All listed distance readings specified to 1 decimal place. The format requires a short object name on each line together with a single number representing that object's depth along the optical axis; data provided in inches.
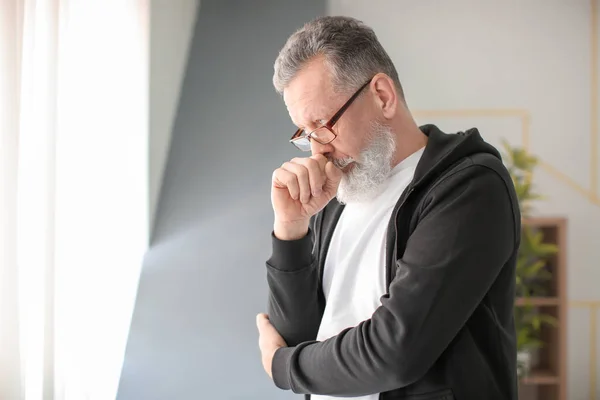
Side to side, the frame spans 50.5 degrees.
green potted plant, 122.6
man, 37.9
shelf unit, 130.8
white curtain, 45.6
